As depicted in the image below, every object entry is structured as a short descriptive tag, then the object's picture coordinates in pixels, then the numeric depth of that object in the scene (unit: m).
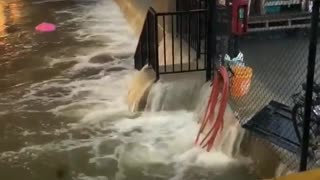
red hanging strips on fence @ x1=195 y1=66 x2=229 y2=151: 5.86
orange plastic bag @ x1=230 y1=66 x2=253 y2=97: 6.13
